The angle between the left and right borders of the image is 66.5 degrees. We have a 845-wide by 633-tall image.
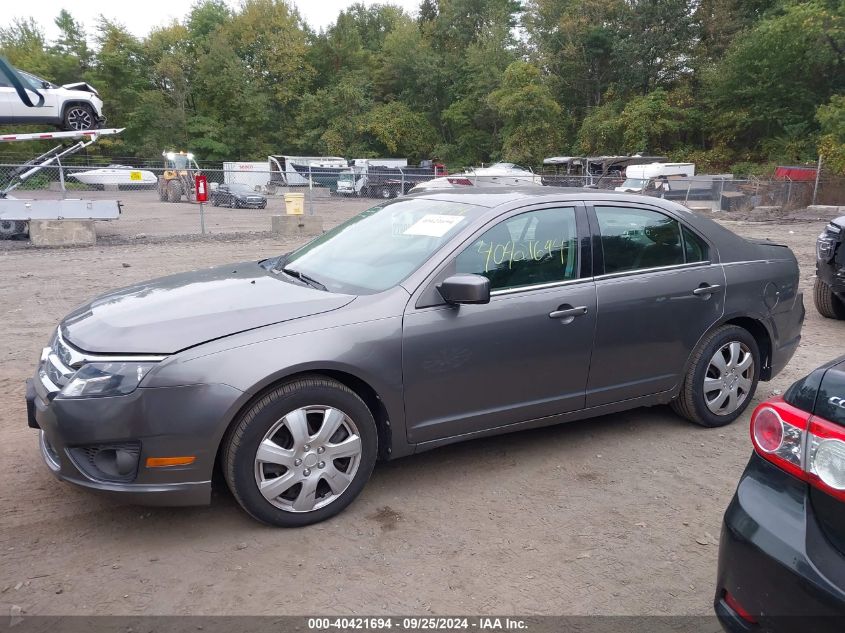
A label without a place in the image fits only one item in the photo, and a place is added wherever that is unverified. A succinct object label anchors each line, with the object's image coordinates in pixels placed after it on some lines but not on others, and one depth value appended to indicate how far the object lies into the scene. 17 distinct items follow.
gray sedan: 2.83
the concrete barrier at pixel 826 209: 21.45
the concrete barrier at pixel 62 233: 13.41
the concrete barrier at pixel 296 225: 16.06
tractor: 30.28
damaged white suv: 16.11
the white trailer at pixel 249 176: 32.31
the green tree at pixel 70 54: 46.53
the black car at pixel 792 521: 1.74
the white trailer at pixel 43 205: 13.44
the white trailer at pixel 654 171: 27.98
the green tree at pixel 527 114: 46.62
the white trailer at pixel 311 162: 43.88
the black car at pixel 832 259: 6.47
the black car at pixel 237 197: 27.25
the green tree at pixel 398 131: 54.06
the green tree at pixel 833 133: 25.52
